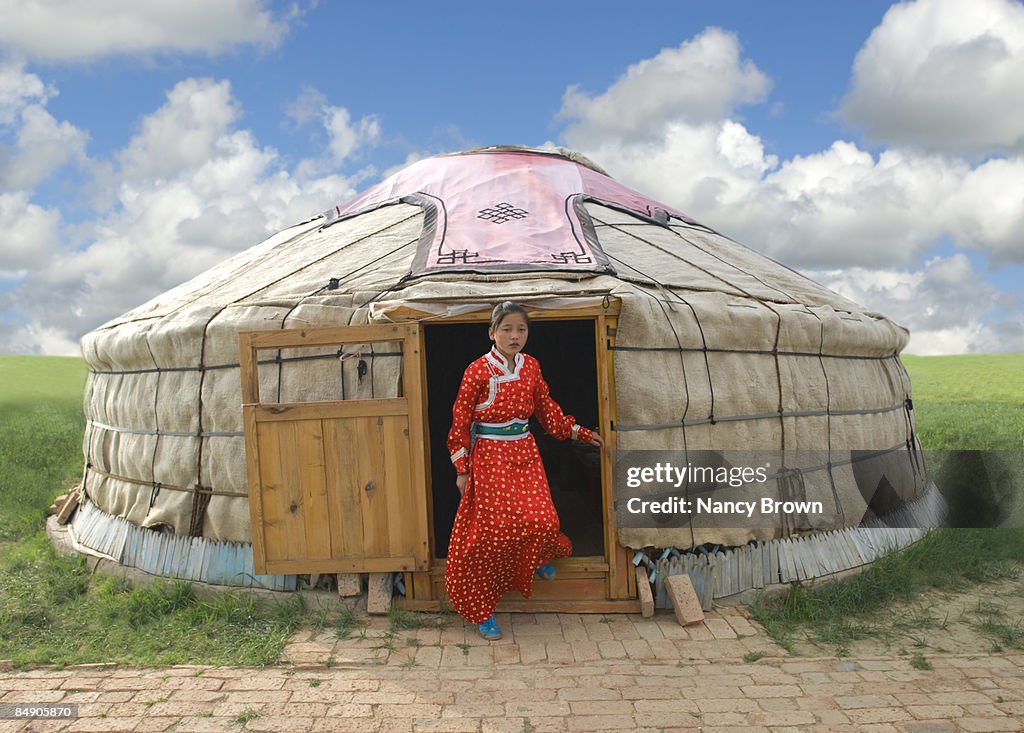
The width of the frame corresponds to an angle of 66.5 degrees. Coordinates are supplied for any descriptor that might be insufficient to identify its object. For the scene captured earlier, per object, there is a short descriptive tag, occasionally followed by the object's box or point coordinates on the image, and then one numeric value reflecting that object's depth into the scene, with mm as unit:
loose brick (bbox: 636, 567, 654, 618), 3850
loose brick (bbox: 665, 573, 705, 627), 3756
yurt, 3826
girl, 3465
